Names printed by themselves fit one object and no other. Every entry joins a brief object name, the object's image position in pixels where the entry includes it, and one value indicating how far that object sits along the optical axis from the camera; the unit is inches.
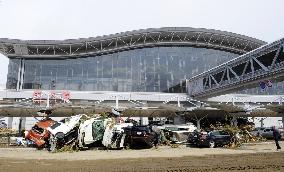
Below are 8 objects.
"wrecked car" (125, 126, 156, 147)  758.5
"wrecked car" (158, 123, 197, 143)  953.5
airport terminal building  1835.6
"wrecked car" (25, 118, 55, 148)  772.6
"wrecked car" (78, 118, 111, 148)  716.7
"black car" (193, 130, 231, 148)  845.8
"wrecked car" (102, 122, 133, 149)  735.1
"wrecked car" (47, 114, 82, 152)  703.7
